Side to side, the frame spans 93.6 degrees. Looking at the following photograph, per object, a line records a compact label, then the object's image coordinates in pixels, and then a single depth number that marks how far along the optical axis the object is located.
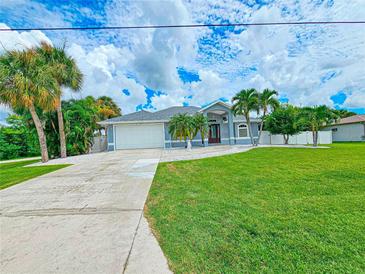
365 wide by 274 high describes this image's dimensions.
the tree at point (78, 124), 15.01
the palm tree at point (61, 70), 12.70
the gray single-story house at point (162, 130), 18.33
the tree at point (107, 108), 26.26
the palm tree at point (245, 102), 15.69
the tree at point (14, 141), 18.89
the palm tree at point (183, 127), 15.32
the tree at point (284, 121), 17.05
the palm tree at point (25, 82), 10.20
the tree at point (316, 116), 15.15
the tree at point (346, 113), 37.47
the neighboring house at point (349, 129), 22.34
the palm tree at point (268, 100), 15.48
